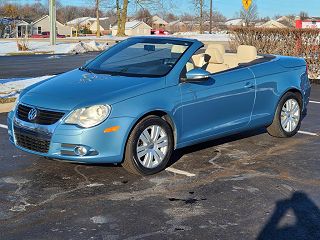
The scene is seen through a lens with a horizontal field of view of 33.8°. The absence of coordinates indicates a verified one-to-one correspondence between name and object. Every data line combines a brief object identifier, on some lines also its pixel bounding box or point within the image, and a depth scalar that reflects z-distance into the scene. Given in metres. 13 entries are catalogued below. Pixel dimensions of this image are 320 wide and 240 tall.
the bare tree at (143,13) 57.97
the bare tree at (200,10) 70.44
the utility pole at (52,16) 31.33
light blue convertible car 5.50
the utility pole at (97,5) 59.21
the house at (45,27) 104.94
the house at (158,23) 122.06
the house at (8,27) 73.12
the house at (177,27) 97.95
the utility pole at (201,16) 70.46
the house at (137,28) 99.24
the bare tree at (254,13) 69.48
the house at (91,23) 127.53
